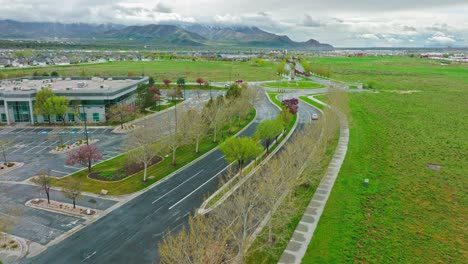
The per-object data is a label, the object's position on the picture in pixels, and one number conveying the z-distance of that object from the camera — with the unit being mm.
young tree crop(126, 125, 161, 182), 50550
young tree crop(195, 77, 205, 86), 148125
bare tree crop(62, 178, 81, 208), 40781
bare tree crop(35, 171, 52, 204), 42531
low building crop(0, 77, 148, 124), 84625
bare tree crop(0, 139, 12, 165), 58250
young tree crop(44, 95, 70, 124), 81062
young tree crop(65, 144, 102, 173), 51375
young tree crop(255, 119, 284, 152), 58375
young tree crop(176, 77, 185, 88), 143000
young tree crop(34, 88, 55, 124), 81750
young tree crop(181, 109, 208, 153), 59156
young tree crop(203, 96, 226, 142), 67000
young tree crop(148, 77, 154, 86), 120688
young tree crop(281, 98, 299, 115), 78750
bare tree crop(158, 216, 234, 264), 21094
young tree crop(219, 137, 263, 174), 48281
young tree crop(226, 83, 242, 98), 85188
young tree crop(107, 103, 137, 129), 82188
